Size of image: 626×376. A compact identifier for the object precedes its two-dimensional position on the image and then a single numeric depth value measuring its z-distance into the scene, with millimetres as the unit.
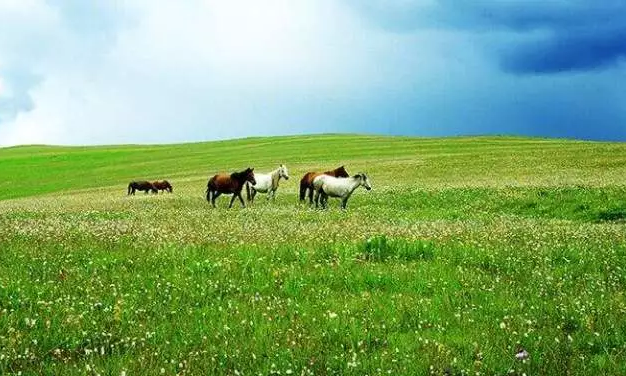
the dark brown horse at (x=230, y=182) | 37750
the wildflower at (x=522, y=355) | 6852
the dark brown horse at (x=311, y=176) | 35375
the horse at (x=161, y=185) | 65562
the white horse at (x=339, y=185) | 32312
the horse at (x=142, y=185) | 65438
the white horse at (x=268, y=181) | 40062
